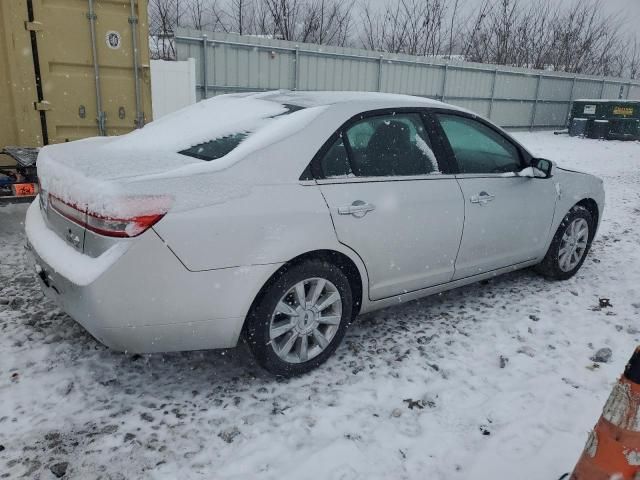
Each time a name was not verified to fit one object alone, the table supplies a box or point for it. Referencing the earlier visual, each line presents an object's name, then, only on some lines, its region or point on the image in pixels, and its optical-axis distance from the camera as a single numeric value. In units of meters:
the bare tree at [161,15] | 18.48
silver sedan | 2.43
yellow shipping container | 5.13
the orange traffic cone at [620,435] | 1.74
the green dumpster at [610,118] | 18.27
